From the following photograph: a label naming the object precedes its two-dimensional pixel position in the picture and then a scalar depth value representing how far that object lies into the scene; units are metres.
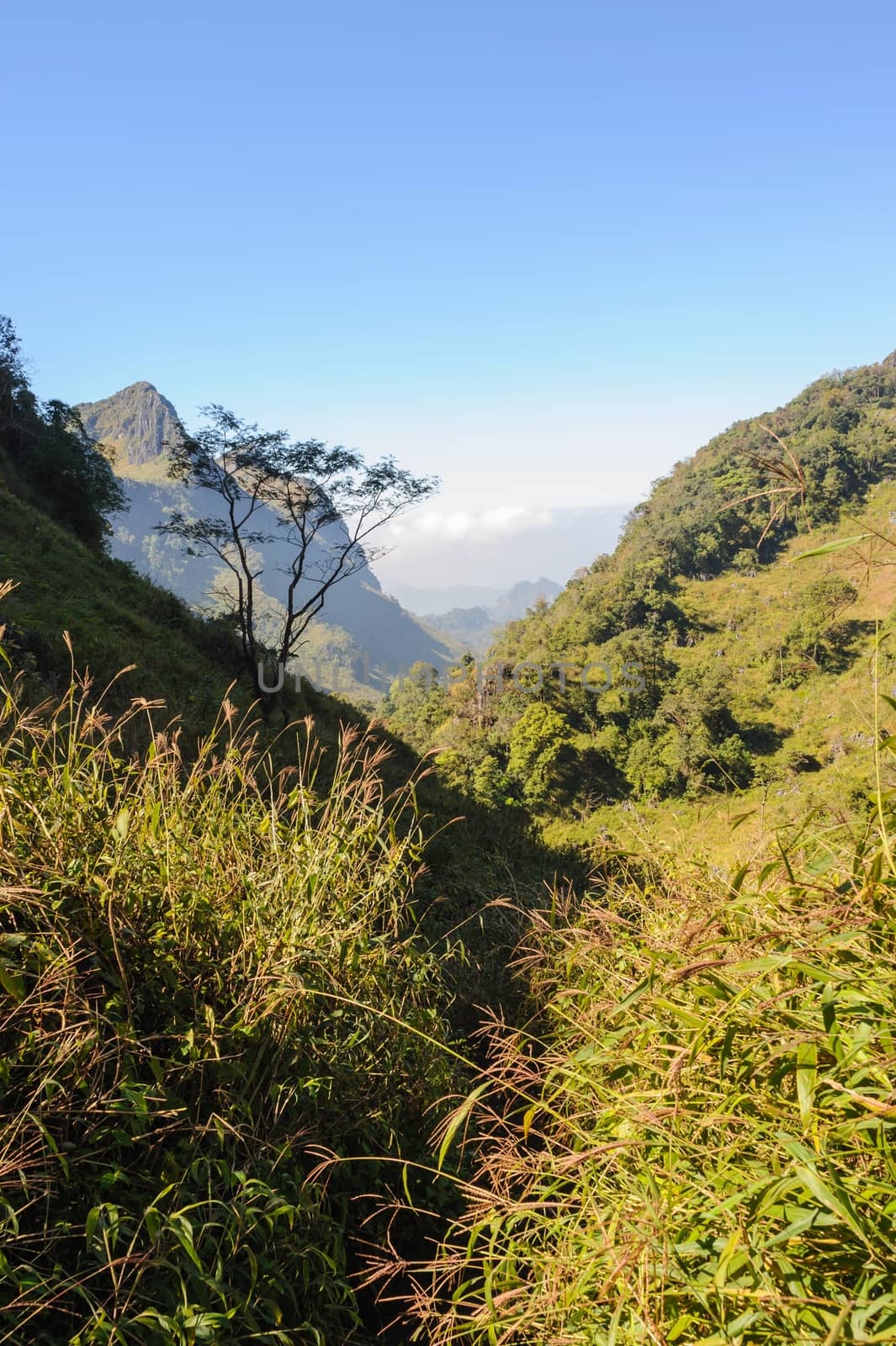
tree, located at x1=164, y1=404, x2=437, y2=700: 14.68
